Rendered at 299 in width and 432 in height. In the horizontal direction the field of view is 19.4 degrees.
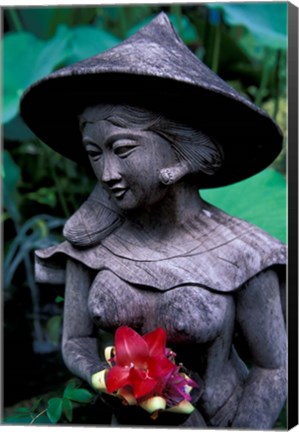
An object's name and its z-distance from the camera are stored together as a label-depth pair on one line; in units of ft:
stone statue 4.90
